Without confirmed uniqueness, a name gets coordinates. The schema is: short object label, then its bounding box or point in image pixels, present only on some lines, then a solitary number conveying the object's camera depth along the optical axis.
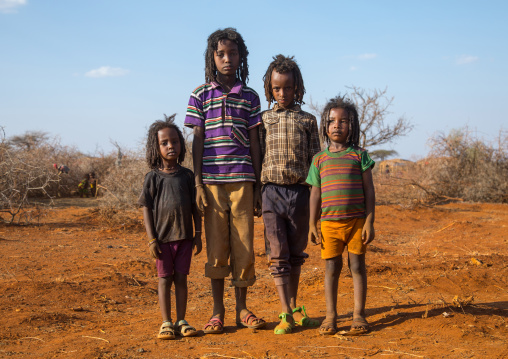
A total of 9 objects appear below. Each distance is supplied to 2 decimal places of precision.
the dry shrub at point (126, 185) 10.87
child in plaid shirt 3.61
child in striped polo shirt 3.64
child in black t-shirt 3.54
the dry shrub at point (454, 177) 13.13
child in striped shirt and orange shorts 3.39
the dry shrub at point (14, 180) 9.83
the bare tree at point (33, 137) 21.11
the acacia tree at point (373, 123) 13.44
